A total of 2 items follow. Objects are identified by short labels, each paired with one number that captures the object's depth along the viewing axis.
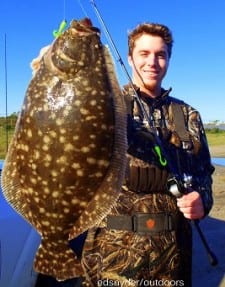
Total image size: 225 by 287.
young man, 2.35
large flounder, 1.50
